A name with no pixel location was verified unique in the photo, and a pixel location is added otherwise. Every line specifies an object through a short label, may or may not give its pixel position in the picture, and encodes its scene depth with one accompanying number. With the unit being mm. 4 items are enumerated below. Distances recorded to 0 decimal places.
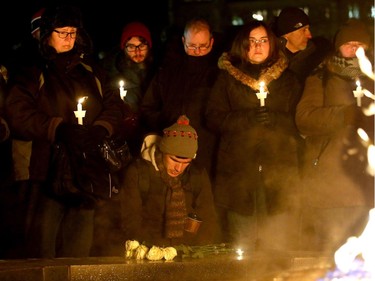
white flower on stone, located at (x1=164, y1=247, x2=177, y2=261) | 10075
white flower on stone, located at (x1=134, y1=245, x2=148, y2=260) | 10119
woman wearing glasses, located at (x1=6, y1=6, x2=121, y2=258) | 11186
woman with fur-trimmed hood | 12165
